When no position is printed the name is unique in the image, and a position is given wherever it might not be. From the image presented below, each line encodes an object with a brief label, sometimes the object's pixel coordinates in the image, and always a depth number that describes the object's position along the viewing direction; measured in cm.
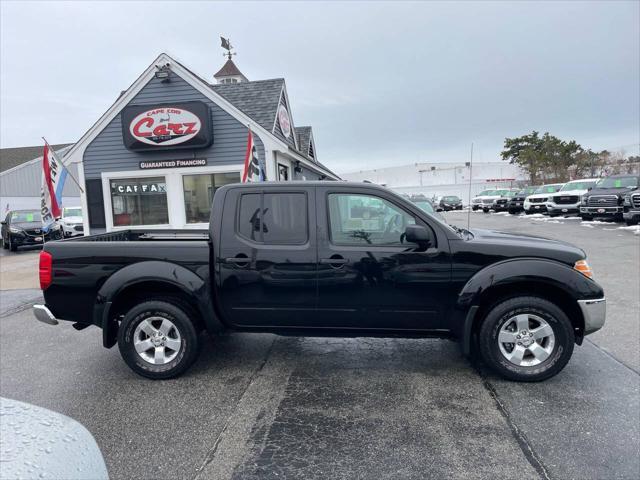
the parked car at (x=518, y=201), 2863
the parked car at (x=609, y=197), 1755
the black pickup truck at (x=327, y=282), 373
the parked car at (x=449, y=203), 3853
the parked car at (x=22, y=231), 1552
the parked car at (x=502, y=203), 3128
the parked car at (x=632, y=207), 1536
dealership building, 1156
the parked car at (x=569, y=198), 2262
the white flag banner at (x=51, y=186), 968
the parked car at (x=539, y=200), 2553
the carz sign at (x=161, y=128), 1151
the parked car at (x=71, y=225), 1796
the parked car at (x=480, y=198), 3375
